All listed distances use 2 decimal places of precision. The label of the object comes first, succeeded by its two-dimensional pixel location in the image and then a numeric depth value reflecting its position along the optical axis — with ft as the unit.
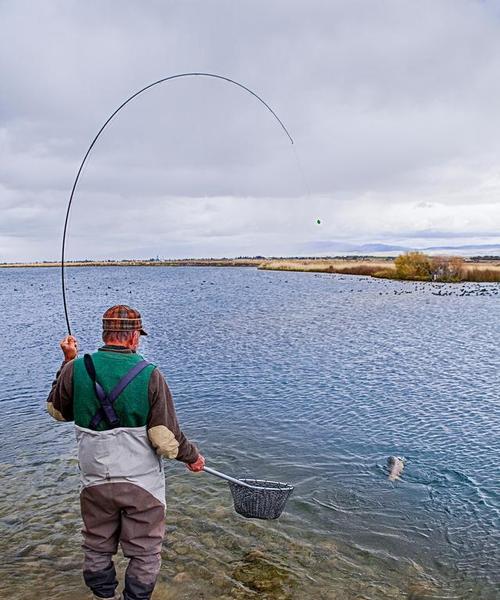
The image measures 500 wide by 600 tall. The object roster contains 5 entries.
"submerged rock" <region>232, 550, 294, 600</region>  18.43
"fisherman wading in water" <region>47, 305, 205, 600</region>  13.50
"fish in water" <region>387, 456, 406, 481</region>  29.12
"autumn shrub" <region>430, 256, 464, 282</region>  194.98
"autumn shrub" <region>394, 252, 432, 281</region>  205.26
